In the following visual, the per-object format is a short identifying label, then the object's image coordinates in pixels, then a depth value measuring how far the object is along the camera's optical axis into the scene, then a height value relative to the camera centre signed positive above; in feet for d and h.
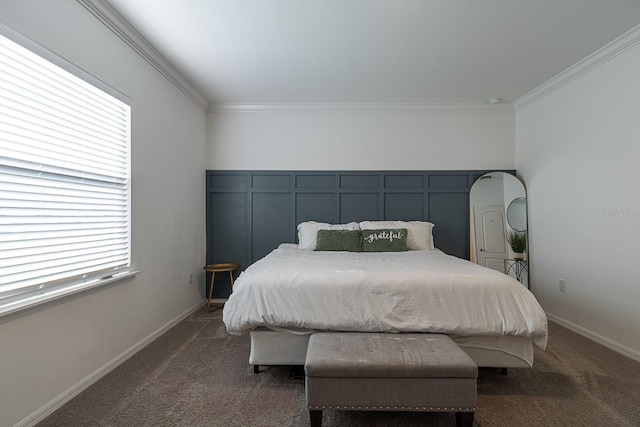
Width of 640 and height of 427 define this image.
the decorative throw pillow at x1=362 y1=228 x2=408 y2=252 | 11.03 -0.99
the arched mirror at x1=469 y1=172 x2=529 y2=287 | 12.21 -0.46
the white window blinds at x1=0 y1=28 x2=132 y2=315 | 5.07 +0.60
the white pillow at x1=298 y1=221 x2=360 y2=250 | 11.67 -0.64
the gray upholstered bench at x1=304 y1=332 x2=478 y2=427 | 5.02 -2.82
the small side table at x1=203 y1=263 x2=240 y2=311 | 11.94 -2.19
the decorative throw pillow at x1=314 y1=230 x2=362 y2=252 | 11.09 -1.03
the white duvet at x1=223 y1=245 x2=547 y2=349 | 6.33 -1.91
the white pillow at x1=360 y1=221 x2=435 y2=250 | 11.55 -0.62
